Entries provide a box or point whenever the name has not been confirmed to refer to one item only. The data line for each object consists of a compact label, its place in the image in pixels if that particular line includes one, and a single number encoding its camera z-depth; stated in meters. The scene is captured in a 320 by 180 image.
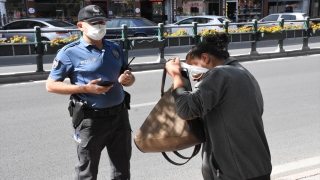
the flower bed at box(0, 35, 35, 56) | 9.87
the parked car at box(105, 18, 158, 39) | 15.96
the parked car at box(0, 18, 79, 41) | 15.83
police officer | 2.89
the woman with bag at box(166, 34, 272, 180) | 1.99
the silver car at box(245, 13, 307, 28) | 20.17
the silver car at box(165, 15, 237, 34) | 19.47
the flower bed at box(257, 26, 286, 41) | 14.06
